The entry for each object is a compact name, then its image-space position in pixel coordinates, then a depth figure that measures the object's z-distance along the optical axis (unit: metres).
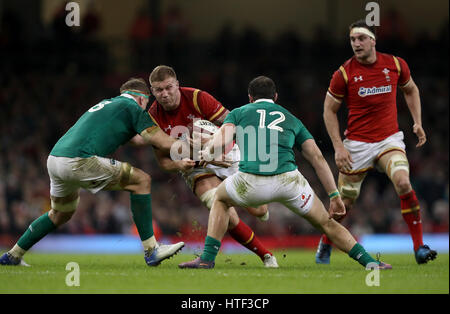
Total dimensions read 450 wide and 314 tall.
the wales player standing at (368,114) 16.42
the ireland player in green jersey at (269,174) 13.62
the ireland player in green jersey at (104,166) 14.81
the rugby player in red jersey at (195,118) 15.69
